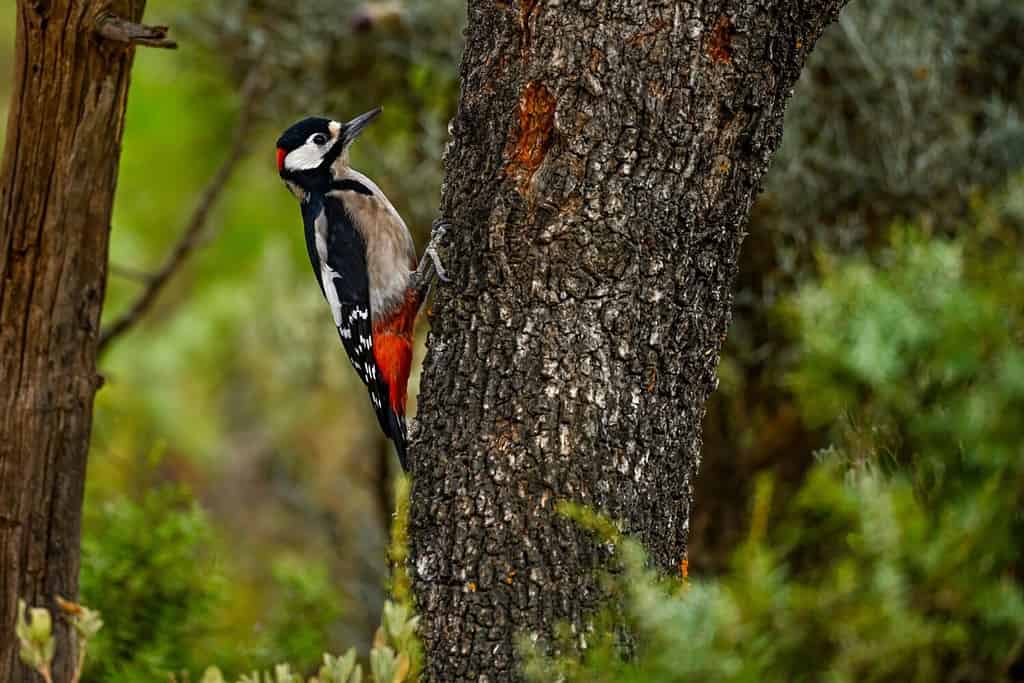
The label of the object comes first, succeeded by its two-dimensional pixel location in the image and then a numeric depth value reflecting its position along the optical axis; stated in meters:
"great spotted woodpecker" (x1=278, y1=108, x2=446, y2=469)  7.81
